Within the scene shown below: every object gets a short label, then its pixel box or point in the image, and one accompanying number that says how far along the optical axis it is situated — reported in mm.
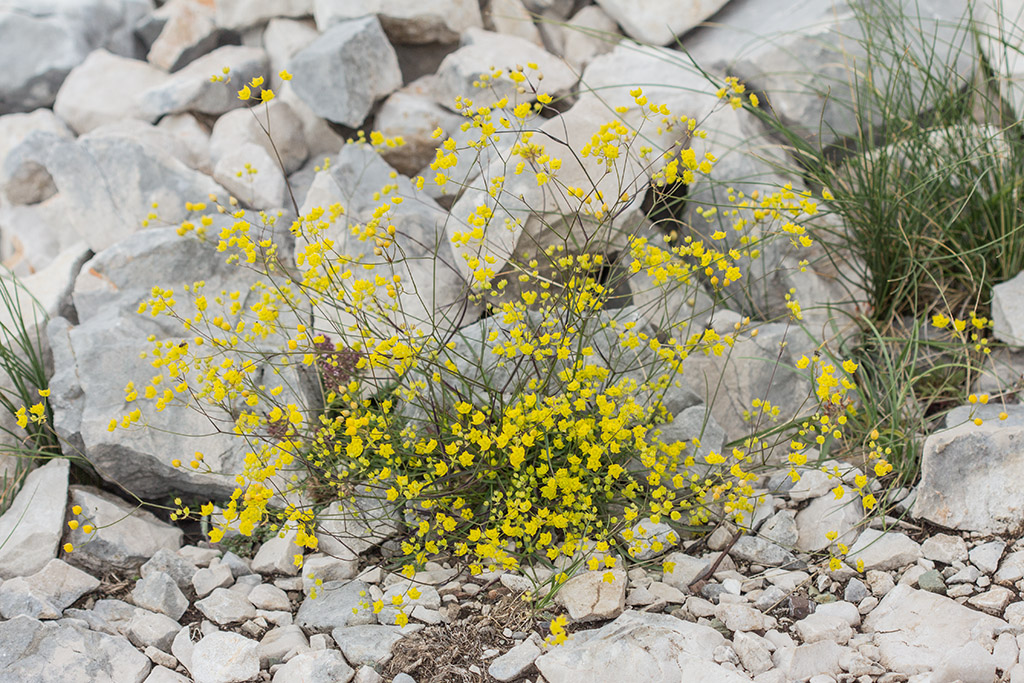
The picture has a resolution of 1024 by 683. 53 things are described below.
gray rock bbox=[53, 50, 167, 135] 4055
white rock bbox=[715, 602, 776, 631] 2051
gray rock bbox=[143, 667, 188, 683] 1984
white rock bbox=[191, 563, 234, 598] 2305
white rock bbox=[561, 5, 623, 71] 3973
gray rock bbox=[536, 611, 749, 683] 1889
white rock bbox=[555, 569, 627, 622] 2102
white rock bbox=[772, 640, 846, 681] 1874
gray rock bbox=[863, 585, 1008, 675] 1882
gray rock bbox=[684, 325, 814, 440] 2717
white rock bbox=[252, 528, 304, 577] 2373
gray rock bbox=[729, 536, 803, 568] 2305
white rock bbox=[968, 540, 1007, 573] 2141
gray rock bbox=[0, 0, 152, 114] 4312
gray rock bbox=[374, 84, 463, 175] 3562
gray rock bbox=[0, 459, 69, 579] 2297
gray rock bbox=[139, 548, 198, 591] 2346
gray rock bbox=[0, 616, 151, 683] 1977
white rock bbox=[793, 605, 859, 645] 1987
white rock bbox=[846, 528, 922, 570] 2215
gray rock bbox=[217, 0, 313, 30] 4086
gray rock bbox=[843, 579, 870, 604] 2139
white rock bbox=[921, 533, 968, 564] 2201
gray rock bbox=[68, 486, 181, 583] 2367
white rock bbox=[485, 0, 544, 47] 3990
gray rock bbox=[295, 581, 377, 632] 2170
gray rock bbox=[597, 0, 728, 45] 3885
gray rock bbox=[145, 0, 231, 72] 4250
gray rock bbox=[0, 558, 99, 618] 2152
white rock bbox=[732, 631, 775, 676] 1906
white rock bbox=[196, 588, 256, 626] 2211
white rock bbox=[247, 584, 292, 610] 2268
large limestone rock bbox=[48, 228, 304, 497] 2520
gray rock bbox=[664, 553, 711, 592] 2242
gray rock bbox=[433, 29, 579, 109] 3529
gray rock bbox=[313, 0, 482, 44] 3711
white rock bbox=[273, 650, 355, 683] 1957
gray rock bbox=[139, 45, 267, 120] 3896
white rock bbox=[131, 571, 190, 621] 2232
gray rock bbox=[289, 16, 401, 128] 3529
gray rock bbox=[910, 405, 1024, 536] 2268
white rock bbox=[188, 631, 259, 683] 2002
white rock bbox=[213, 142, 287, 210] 3387
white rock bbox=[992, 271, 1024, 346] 2588
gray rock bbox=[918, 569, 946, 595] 2123
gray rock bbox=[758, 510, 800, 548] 2344
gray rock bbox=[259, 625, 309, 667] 2070
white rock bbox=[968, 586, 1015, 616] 2020
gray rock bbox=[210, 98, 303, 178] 3697
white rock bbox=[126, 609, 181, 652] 2119
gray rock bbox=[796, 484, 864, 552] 2320
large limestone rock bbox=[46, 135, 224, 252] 3350
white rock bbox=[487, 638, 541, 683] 1970
